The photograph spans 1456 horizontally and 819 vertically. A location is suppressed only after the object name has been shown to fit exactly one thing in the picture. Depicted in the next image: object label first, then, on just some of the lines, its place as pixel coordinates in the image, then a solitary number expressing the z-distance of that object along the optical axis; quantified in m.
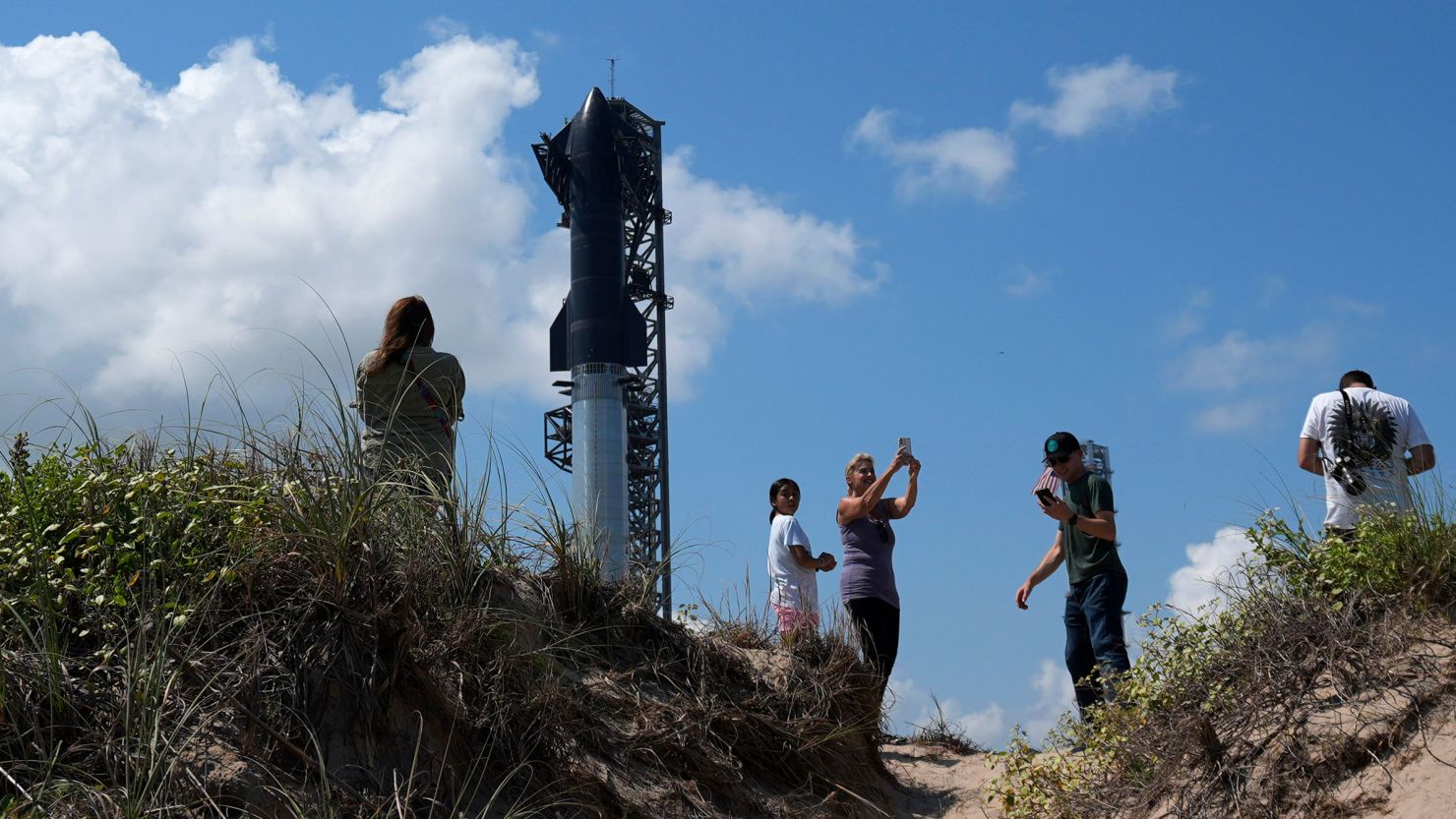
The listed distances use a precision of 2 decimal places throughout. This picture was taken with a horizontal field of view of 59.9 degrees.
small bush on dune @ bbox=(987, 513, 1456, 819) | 5.17
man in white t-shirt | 6.37
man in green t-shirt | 6.85
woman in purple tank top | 7.40
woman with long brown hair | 6.10
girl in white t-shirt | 7.68
